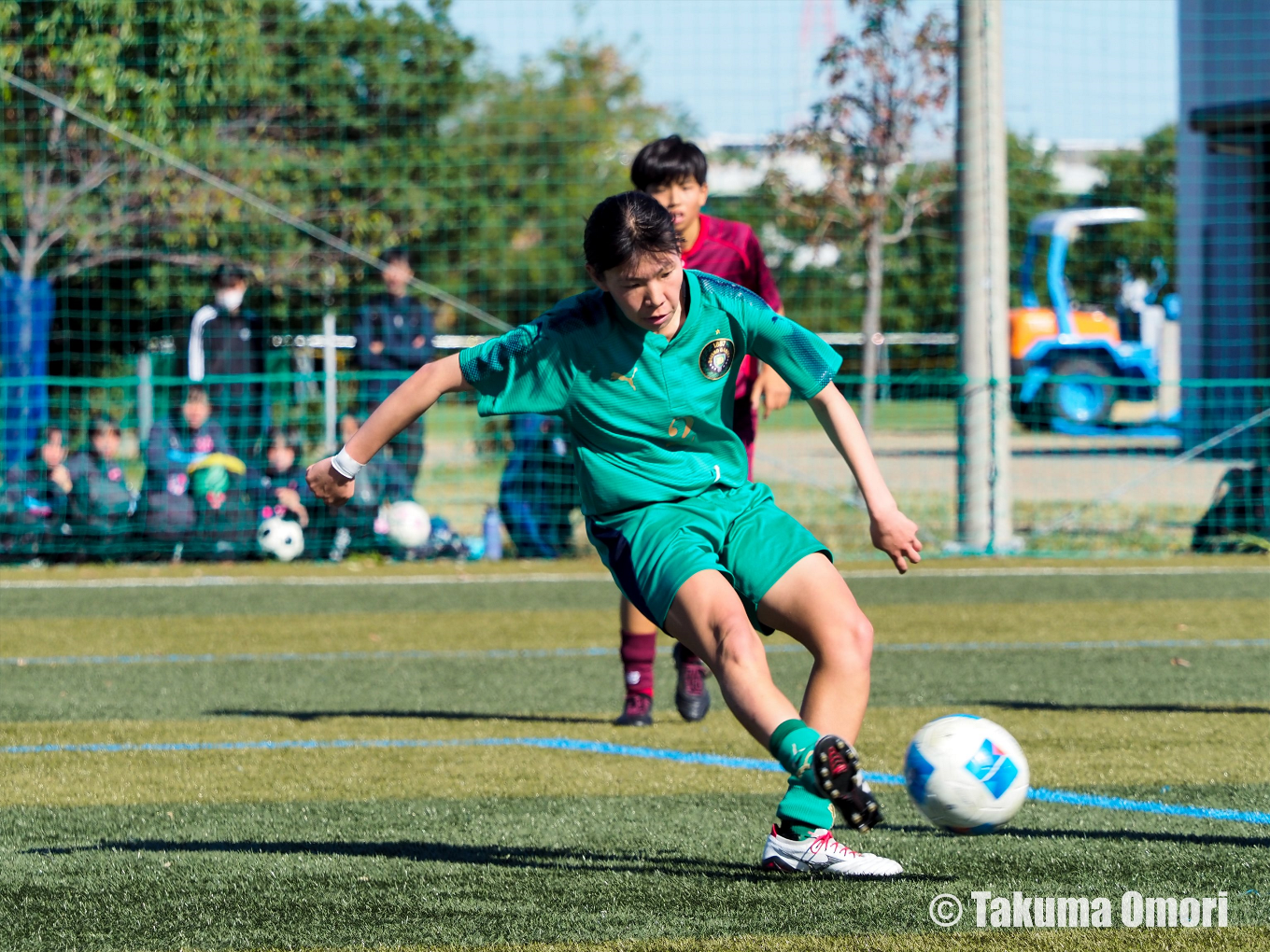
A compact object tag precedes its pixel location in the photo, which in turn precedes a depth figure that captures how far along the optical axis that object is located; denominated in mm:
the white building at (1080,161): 43212
